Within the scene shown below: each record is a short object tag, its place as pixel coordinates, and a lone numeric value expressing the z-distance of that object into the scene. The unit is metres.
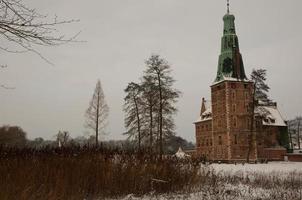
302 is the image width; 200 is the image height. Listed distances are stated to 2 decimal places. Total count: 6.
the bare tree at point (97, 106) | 39.31
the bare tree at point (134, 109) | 39.07
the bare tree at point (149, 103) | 34.58
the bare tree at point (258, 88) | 40.25
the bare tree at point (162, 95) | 33.53
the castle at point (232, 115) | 55.81
